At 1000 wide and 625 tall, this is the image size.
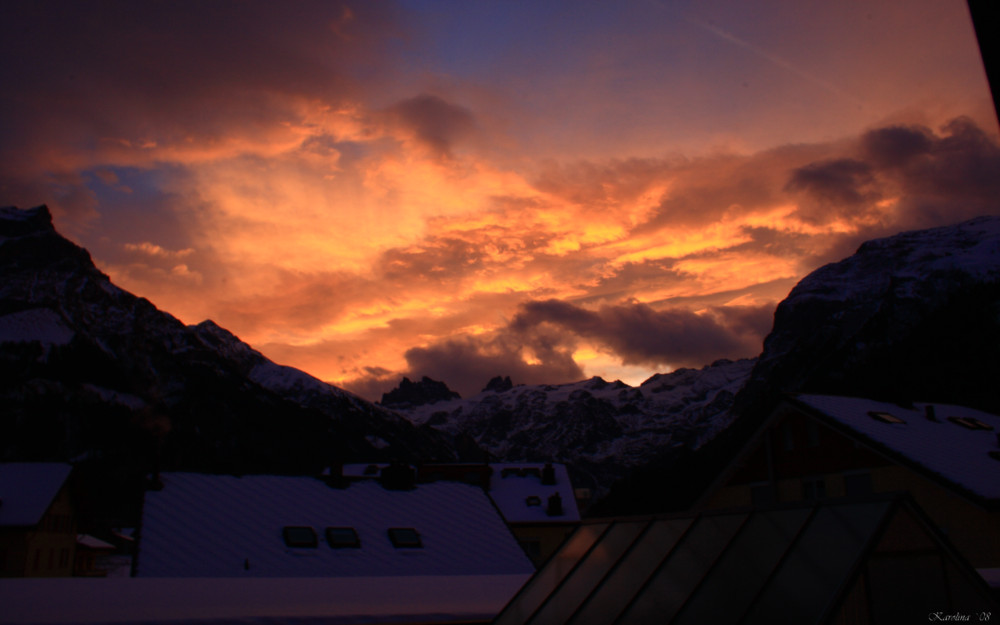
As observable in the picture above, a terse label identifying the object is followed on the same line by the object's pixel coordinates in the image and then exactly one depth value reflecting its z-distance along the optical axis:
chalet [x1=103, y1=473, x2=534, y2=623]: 20.88
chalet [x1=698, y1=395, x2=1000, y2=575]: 26.05
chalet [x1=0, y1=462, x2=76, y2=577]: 51.81
